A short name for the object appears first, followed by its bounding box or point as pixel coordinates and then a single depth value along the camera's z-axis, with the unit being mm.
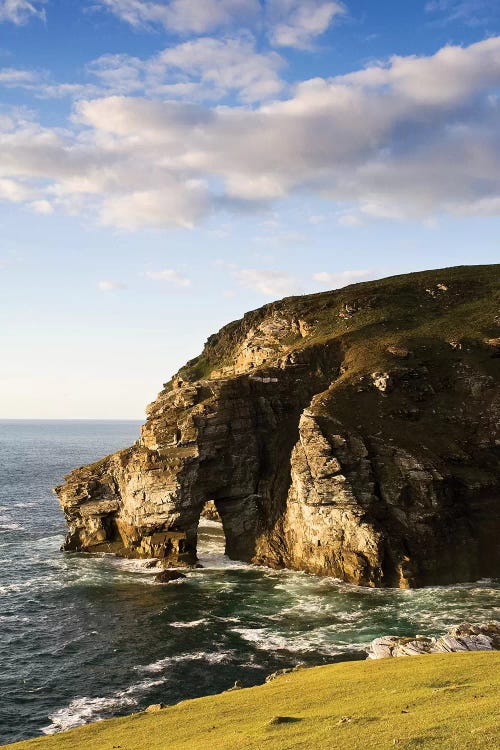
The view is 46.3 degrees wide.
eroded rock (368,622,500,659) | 44531
